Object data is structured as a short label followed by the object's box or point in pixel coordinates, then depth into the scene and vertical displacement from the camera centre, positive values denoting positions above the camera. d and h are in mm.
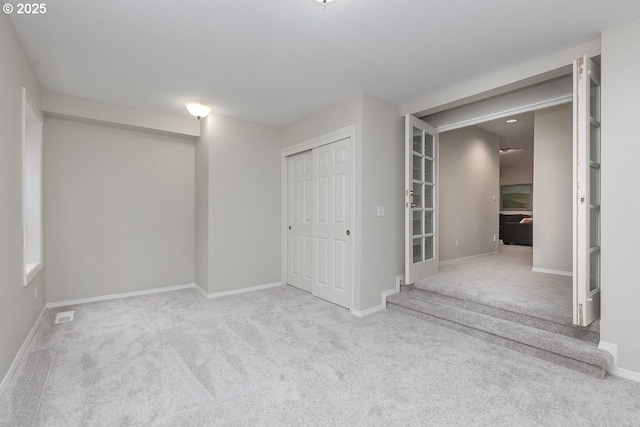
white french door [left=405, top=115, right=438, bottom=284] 3600 +140
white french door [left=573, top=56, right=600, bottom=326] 2191 +120
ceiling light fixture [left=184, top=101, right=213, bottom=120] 3613 +1279
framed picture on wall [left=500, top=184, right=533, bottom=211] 9945 +436
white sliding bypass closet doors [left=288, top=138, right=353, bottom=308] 3641 -137
